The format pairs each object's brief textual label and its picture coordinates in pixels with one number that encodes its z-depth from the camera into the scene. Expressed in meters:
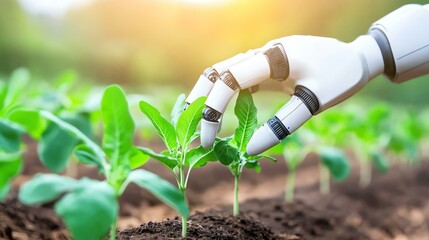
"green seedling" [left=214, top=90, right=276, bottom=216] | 1.01
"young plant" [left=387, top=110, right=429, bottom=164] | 2.54
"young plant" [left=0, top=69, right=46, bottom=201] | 0.95
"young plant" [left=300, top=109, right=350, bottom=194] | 1.85
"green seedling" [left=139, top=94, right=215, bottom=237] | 0.95
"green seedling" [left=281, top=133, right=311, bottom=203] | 1.82
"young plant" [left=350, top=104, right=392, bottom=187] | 2.23
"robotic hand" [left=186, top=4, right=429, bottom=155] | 0.95
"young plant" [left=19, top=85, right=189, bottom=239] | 0.69
